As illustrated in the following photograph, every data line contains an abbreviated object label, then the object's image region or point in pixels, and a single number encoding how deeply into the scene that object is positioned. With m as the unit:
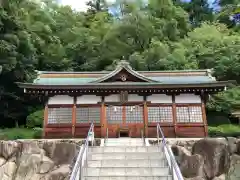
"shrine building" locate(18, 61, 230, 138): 10.97
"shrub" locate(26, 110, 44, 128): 15.51
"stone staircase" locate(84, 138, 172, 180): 5.72
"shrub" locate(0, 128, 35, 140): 12.63
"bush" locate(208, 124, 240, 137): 11.88
